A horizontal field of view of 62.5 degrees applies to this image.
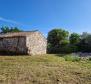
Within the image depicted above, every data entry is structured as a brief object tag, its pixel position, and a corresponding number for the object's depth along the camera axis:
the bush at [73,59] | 8.41
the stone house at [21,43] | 10.59
